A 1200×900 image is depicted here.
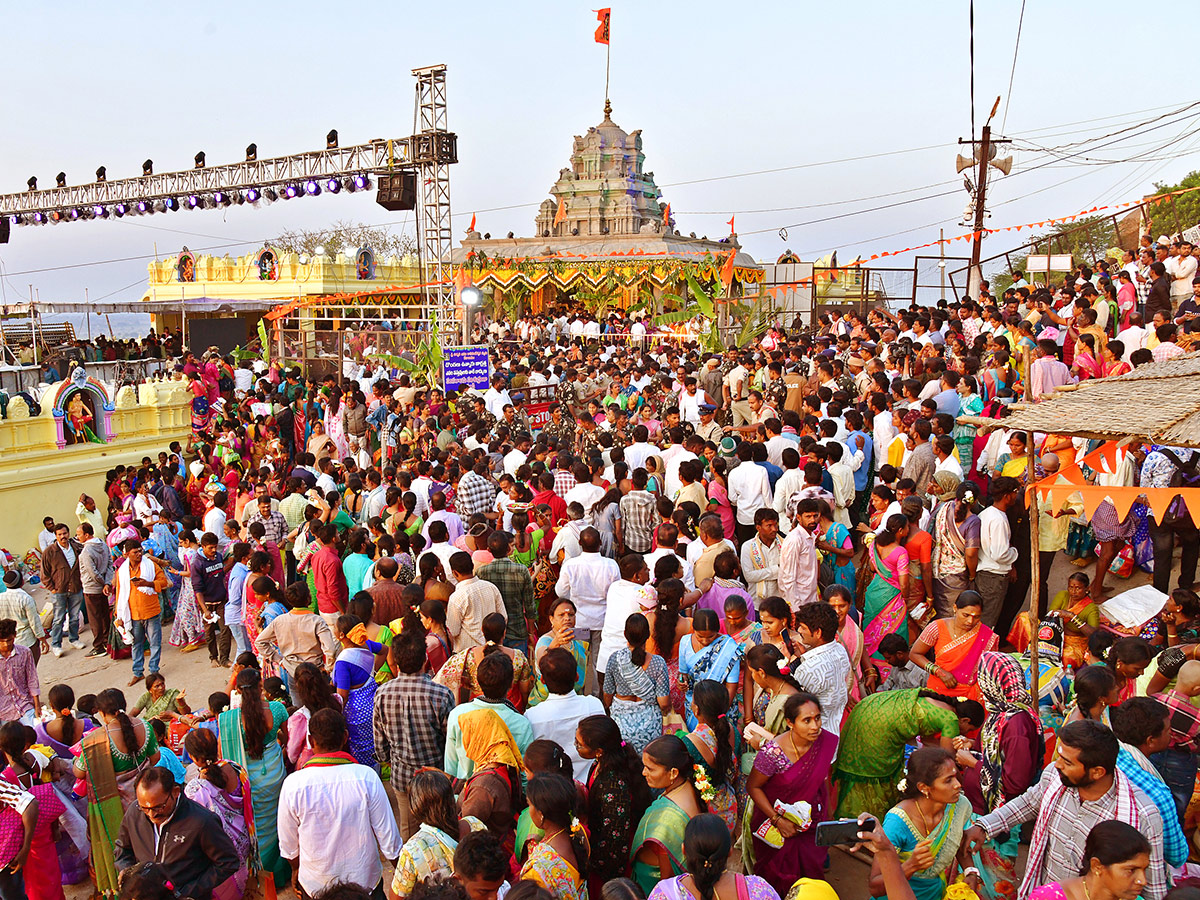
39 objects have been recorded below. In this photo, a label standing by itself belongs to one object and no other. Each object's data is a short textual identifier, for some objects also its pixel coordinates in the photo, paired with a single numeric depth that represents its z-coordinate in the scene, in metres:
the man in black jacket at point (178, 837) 3.64
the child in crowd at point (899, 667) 4.77
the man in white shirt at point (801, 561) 5.66
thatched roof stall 3.81
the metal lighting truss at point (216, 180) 19.73
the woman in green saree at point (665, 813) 3.31
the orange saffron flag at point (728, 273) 23.12
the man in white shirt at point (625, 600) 5.09
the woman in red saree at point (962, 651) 4.64
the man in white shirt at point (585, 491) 7.11
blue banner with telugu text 11.95
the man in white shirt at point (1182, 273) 12.23
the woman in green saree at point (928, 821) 3.25
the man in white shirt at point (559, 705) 4.10
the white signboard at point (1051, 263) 17.56
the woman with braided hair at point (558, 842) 3.10
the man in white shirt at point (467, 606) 5.35
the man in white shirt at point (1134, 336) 9.59
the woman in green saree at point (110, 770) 4.46
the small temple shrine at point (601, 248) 25.28
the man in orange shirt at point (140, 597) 7.91
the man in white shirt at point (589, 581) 5.87
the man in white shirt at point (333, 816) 3.78
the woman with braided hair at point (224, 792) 4.12
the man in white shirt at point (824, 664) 4.14
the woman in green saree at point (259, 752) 4.38
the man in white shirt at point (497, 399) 11.85
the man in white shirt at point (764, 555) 5.81
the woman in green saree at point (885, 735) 4.00
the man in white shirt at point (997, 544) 5.86
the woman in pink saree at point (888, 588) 5.49
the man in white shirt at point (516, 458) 8.45
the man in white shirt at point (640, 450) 8.23
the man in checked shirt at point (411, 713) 4.34
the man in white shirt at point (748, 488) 7.07
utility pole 15.88
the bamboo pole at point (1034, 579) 4.04
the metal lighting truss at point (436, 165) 16.02
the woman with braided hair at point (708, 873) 2.76
